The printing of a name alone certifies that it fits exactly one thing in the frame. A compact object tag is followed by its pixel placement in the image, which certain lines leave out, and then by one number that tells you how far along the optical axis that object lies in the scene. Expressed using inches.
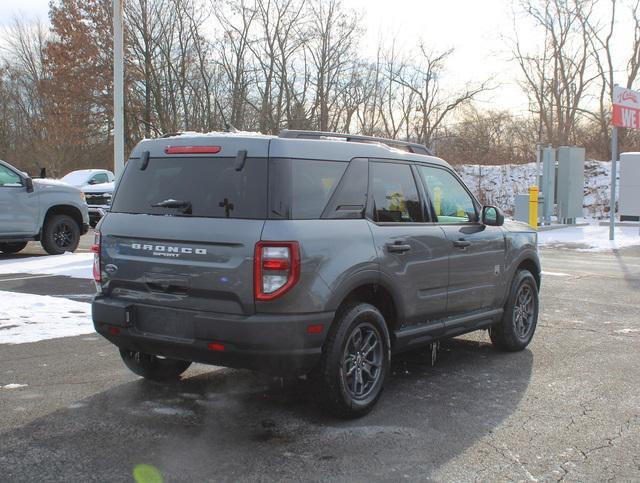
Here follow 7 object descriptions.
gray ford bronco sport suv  155.6
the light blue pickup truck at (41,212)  493.0
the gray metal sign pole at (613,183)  713.0
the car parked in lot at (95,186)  845.8
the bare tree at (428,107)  1509.6
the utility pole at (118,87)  490.6
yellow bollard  783.7
